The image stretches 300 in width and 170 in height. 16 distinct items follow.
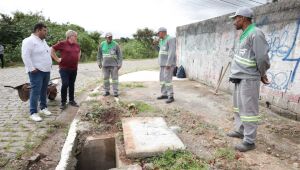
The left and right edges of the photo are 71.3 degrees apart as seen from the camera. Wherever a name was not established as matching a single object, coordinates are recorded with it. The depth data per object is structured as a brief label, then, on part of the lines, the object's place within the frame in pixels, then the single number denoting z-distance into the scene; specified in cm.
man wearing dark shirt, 515
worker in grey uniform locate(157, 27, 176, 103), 532
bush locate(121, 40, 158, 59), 2340
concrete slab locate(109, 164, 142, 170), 264
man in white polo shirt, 436
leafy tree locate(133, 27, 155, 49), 2608
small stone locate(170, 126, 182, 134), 369
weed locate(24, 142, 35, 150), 349
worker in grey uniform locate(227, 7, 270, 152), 295
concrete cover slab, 291
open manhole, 365
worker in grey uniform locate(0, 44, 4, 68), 1315
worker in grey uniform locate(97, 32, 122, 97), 577
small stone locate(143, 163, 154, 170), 266
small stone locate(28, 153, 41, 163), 318
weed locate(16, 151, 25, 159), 324
